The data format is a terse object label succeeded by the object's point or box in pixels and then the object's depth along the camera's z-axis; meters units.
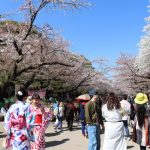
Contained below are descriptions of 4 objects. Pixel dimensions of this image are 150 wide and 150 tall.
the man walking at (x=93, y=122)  4.79
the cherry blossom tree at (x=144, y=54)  19.71
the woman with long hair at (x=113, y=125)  4.34
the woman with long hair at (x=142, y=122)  4.32
